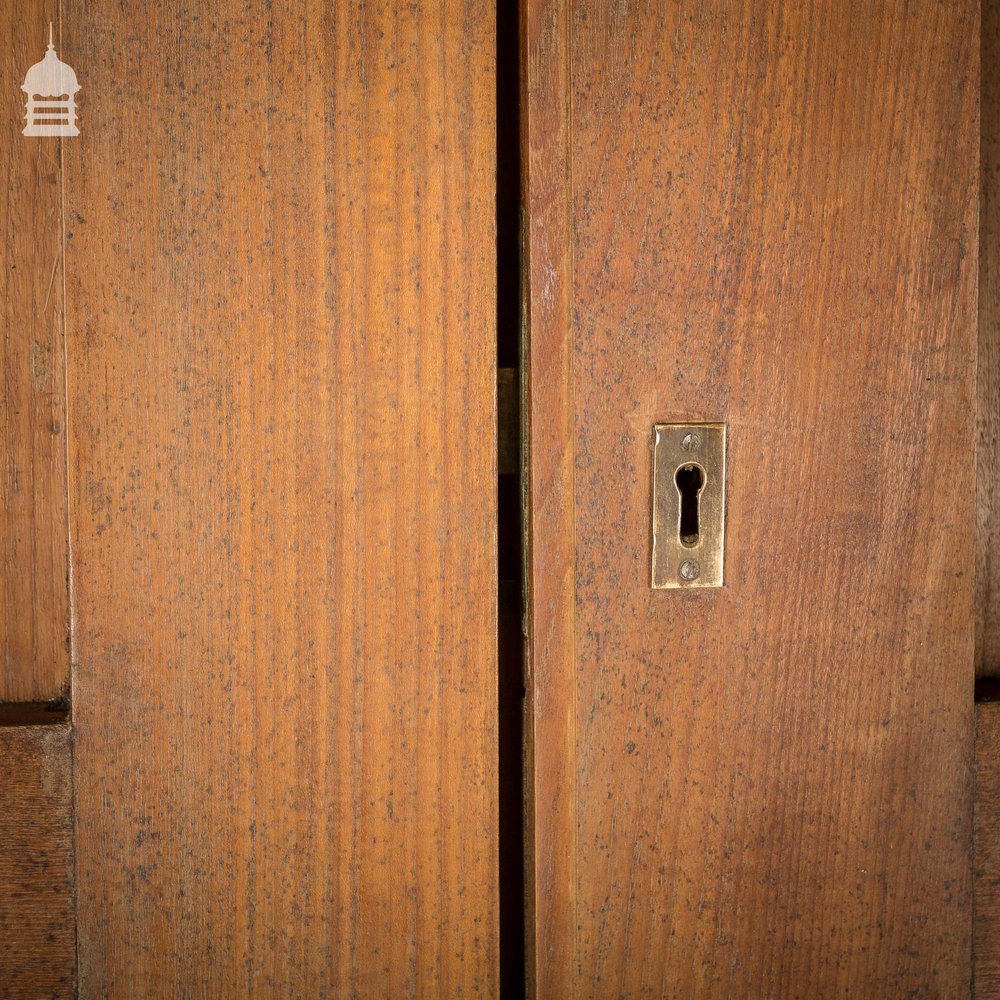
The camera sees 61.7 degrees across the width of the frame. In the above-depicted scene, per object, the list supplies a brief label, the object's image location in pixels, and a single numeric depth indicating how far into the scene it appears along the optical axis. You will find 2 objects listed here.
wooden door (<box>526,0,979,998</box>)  0.52
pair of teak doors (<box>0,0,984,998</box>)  0.51
